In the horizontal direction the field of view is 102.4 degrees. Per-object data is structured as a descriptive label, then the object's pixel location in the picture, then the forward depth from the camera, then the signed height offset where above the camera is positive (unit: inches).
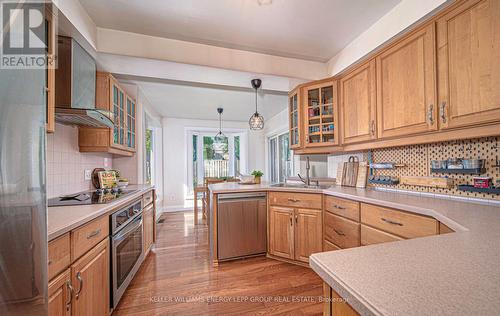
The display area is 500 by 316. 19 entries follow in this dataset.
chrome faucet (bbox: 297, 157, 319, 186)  102.1 -10.7
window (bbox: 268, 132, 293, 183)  170.6 +2.4
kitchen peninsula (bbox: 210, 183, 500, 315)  14.6 -10.8
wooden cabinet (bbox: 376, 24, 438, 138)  57.0 +22.8
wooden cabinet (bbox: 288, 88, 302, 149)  104.6 +23.0
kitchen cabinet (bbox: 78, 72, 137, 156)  83.5 +15.6
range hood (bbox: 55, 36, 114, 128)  60.4 +24.0
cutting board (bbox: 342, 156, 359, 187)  93.0 -6.0
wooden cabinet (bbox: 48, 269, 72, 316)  34.3 -23.8
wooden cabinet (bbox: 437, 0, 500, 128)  44.8 +22.9
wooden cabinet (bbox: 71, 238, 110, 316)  41.2 -27.6
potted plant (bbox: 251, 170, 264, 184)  109.0 -8.4
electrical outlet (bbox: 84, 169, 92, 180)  88.6 -5.4
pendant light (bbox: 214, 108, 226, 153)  209.8 +20.0
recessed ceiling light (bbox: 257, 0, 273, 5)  62.9 +49.9
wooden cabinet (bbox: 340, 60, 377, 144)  76.1 +22.9
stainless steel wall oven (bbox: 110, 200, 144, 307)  57.7 -28.2
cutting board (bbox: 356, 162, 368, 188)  88.2 -7.0
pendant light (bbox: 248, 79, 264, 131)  111.3 +21.4
